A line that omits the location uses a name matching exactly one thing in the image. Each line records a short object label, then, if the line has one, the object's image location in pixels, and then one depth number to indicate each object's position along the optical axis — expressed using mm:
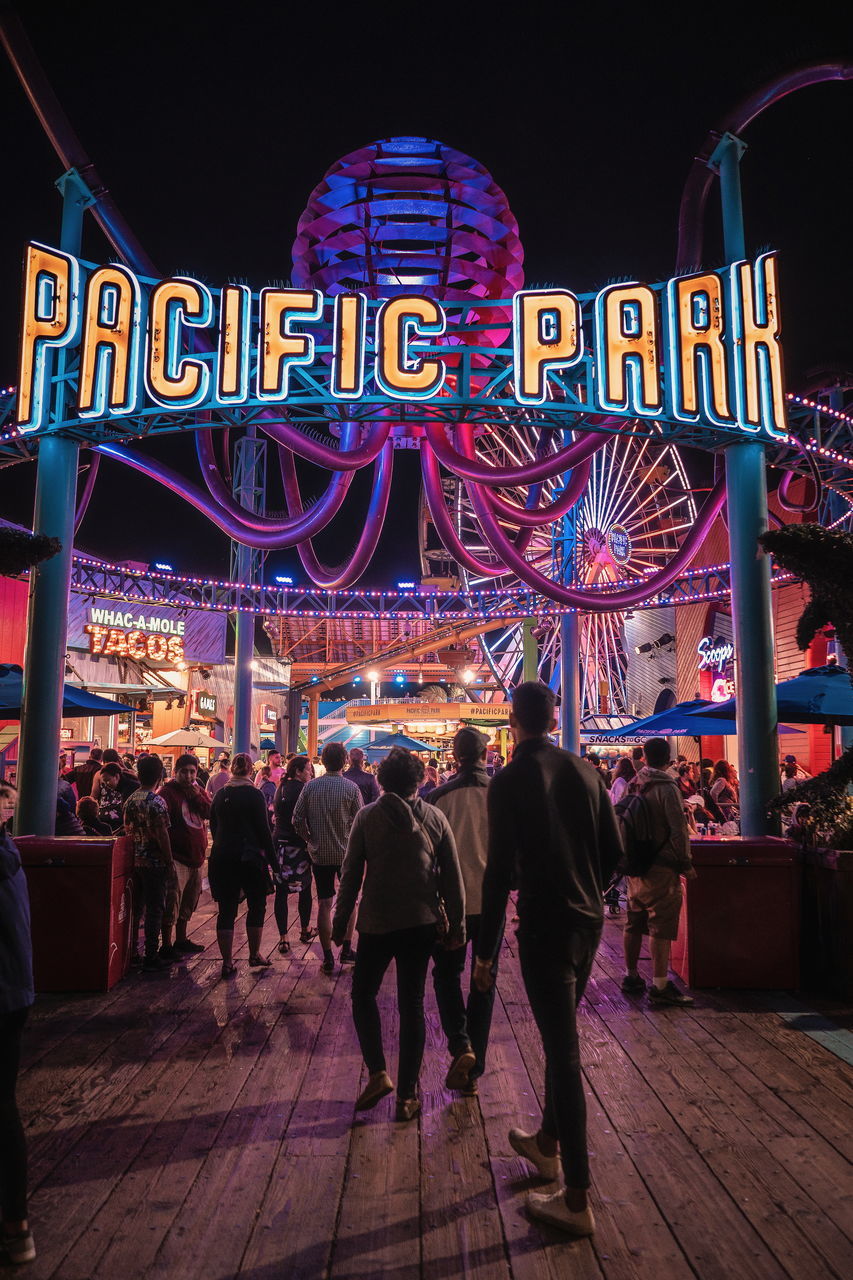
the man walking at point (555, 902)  3020
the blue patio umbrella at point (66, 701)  8711
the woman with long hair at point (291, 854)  7867
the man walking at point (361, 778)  8805
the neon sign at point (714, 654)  23094
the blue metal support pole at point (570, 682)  16094
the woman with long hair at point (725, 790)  11984
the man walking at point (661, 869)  5945
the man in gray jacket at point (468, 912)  4371
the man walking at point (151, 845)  6770
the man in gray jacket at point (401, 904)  4023
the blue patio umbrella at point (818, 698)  8023
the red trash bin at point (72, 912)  6074
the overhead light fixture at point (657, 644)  29530
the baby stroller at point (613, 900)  9934
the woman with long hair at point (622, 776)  9977
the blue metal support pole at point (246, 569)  17516
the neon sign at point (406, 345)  7445
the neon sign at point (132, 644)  23766
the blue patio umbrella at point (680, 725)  10414
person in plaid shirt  6754
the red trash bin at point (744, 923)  6191
